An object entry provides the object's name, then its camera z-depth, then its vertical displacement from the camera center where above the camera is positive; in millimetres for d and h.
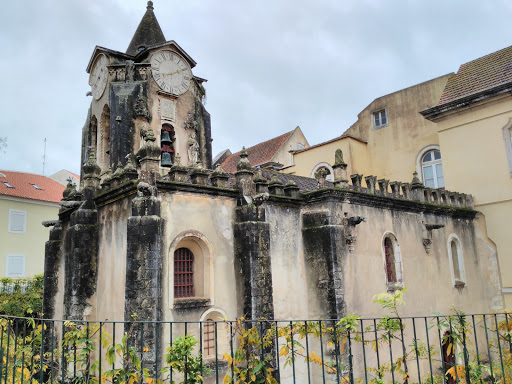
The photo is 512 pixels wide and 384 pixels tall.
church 11148 +1615
